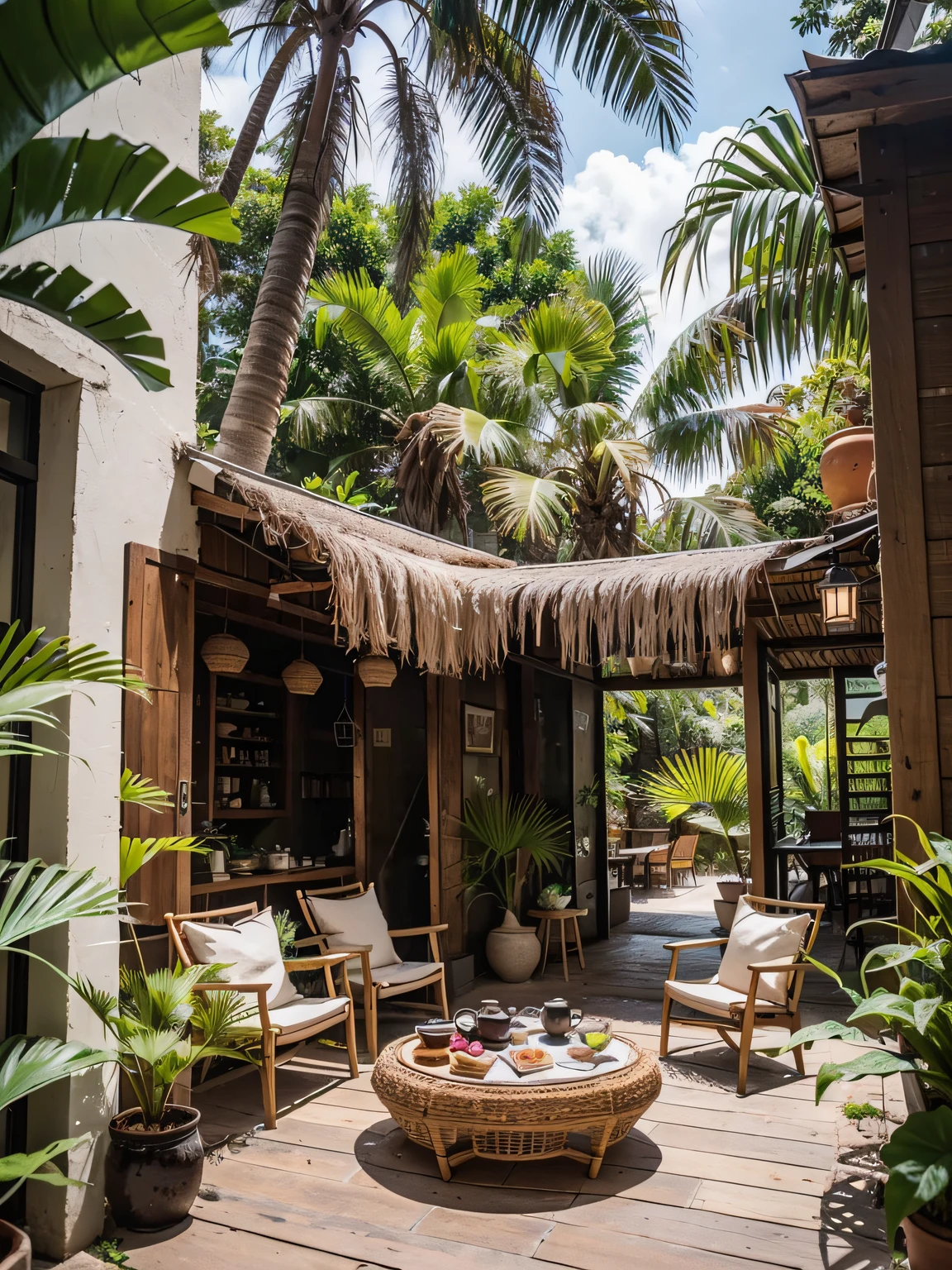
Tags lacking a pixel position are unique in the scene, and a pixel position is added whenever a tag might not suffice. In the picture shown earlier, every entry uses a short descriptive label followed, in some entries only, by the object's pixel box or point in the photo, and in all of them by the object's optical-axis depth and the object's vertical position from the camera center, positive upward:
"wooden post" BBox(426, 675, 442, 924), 5.89 -0.19
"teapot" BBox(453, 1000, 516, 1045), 3.64 -1.06
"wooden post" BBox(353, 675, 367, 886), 5.83 -0.27
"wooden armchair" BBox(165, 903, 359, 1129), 3.80 -1.13
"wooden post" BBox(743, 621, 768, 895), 5.92 -0.05
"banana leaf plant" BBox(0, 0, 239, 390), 1.60 +1.08
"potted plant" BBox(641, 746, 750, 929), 7.57 -0.37
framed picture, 6.51 +0.11
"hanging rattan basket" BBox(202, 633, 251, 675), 5.16 +0.50
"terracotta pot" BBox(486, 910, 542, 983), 6.31 -1.34
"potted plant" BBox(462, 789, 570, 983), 6.25 -0.74
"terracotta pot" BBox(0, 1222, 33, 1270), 1.70 -0.90
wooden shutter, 3.57 +0.15
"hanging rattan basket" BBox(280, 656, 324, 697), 5.71 +0.42
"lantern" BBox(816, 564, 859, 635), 4.92 +0.76
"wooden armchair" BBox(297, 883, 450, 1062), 4.70 -1.02
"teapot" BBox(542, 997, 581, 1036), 3.74 -1.05
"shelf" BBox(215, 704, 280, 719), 5.86 +0.22
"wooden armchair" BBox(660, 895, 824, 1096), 4.16 -1.08
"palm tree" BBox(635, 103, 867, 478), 4.32 +2.33
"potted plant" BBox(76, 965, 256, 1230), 2.96 -1.12
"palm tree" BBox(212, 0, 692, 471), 6.56 +4.88
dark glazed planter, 2.96 -1.31
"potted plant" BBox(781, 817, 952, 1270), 1.80 -0.65
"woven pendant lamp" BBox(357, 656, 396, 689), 5.73 +0.45
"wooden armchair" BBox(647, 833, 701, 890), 11.34 -1.26
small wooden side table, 6.64 -1.19
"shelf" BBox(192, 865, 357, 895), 4.84 -0.71
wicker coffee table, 3.17 -1.21
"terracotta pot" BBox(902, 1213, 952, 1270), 1.84 -0.96
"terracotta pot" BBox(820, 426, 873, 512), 4.84 +1.38
